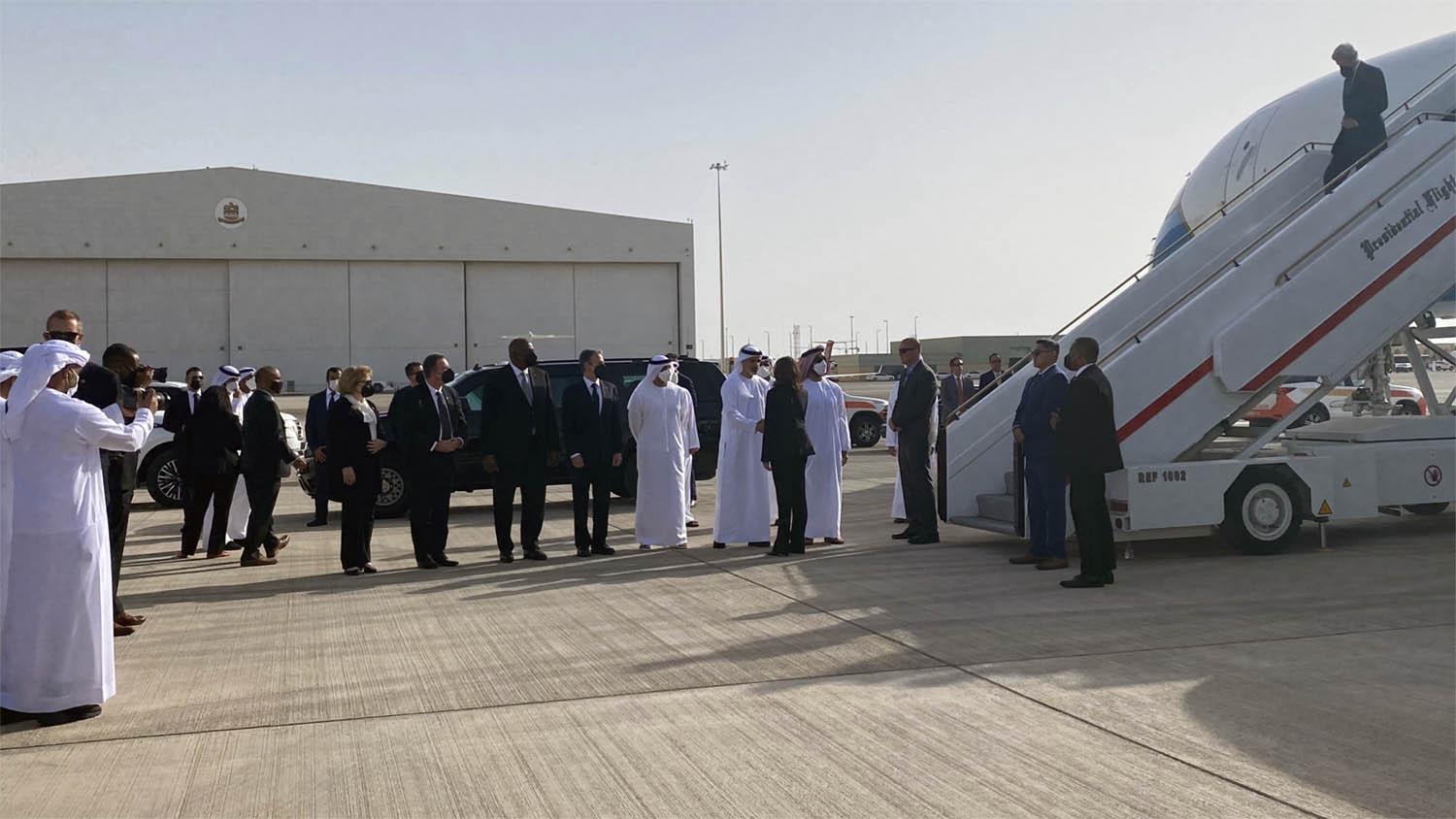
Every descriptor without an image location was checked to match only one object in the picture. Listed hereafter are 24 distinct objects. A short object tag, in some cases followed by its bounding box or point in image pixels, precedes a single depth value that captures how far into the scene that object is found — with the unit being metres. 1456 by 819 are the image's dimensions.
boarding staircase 10.01
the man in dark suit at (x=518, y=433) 10.80
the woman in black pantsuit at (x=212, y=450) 10.94
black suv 14.73
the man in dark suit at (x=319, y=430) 13.88
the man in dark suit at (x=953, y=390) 17.22
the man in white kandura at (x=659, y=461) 11.69
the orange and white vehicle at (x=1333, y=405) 12.44
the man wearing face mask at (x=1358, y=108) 11.05
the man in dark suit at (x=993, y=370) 17.88
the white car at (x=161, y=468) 15.98
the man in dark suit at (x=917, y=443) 11.52
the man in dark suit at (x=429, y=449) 10.38
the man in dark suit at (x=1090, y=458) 8.73
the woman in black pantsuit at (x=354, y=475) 10.26
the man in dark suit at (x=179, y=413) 11.17
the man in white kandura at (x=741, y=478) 11.85
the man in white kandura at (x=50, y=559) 5.60
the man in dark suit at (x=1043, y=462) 9.49
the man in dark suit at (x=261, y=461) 11.03
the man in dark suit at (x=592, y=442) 11.24
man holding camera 6.61
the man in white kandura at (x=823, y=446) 11.95
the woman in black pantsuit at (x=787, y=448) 10.88
